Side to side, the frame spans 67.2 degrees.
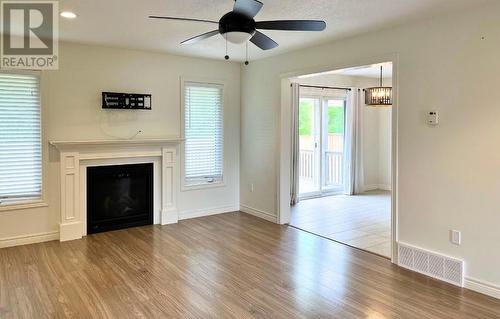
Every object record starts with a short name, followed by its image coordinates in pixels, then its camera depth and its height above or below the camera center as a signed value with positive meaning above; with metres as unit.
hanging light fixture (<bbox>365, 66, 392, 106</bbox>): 6.22 +0.95
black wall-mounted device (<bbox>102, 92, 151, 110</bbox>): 5.12 +0.73
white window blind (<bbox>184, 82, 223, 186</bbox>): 5.98 +0.33
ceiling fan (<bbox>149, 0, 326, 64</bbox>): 2.68 +0.97
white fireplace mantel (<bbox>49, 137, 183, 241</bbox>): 4.86 -0.08
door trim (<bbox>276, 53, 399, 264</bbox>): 4.66 +0.21
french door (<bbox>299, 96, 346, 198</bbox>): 7.80 +0.17
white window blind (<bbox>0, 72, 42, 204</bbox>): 4.55 +0.17
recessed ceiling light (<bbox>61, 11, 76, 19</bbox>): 3.62 +1.36
